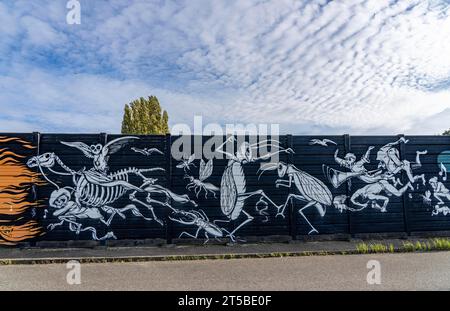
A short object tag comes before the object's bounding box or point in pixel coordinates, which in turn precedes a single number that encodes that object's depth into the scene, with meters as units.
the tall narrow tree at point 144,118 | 27.28
